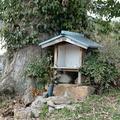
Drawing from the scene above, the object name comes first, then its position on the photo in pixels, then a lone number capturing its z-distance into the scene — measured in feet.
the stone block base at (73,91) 23.82
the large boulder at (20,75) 27.12
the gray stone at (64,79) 25.38
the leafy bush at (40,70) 25.88
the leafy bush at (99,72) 23.72
